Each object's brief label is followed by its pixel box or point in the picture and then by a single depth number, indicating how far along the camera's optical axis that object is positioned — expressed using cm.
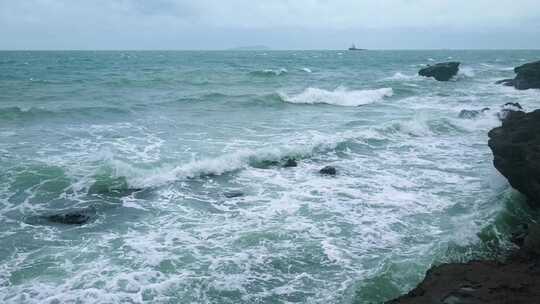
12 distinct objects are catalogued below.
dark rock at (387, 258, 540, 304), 497
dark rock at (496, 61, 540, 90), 3169
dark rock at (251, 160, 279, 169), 1347
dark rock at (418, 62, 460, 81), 4353
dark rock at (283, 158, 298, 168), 1345
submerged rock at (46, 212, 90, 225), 916
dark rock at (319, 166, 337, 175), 1246
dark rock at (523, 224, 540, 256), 630
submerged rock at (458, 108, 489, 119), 2072
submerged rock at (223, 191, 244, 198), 1077
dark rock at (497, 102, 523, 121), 2040
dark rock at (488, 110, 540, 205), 886
